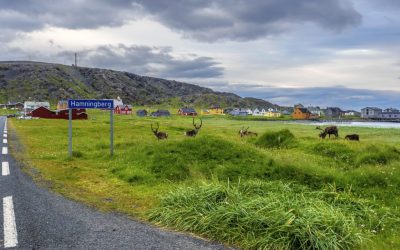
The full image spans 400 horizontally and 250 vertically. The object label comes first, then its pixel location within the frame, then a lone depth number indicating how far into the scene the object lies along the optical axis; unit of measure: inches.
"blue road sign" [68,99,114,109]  845.8
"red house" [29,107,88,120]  4510.3
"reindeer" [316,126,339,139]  1484.9
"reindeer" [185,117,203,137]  1322.3
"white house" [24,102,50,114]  5761.3
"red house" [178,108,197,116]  7574.3
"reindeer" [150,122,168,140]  1180.5
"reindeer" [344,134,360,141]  1376.7
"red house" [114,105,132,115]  6893.2
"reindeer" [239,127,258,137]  1680.4
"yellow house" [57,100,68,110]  6113.2
